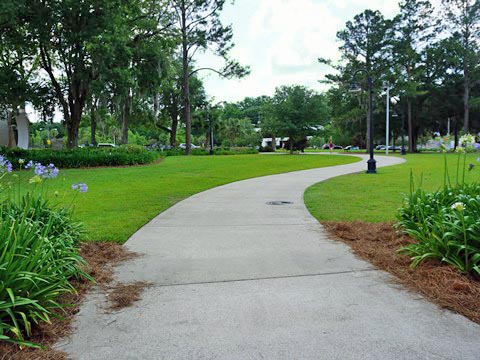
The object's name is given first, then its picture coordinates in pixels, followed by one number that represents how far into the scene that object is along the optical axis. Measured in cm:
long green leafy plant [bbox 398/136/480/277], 365
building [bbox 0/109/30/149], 3353
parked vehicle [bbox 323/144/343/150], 8488
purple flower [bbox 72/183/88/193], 413
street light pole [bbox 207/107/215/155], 5222
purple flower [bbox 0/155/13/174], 403
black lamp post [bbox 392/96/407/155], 4784
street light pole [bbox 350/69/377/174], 1659
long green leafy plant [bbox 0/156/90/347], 260
